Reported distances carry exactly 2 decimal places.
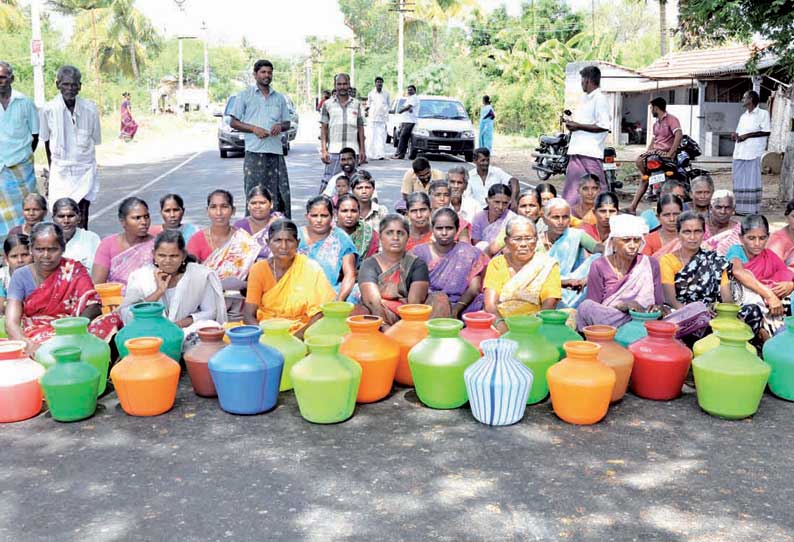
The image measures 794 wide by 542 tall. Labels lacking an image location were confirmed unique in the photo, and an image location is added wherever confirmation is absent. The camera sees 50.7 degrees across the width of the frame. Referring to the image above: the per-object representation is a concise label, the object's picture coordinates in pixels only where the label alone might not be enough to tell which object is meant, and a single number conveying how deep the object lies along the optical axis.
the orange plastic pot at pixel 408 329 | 4.54
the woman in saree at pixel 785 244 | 5.59
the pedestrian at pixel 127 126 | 28.39
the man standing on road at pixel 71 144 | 7.27
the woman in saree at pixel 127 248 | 5.51
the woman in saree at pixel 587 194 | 6.79
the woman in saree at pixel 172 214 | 6.05
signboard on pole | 14.42
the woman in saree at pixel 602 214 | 6.09
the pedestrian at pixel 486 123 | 20.08
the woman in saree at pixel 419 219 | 6.07
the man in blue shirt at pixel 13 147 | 7.03
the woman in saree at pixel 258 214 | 6.16
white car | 19.62
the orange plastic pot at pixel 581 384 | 3.95
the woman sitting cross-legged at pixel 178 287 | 4.88
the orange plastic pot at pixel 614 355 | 4.22
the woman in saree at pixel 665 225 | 5.81
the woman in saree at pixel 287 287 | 5.04
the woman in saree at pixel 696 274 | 5.16
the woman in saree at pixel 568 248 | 5.87
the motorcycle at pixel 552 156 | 15.62
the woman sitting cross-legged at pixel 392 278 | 5.16
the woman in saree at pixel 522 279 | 4.97
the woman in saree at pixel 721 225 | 5.65
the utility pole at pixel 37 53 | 14.47
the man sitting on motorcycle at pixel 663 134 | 11.28
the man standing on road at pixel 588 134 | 8.15
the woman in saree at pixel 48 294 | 4.68
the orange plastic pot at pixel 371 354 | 4.27
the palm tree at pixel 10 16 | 29.05
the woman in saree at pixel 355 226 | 6.20
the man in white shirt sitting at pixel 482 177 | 8.62
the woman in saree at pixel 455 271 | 5.48
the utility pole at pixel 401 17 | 32.82
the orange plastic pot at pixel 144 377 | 4.09
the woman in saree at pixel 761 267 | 5.12
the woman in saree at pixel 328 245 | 5.81
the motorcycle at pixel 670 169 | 11.44
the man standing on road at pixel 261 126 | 8.16
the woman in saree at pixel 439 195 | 7.08
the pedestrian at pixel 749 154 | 11.09
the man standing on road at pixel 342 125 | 10.16
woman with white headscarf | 4.88
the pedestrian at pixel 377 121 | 20.86
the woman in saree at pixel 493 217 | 6.77
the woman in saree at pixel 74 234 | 5.77
